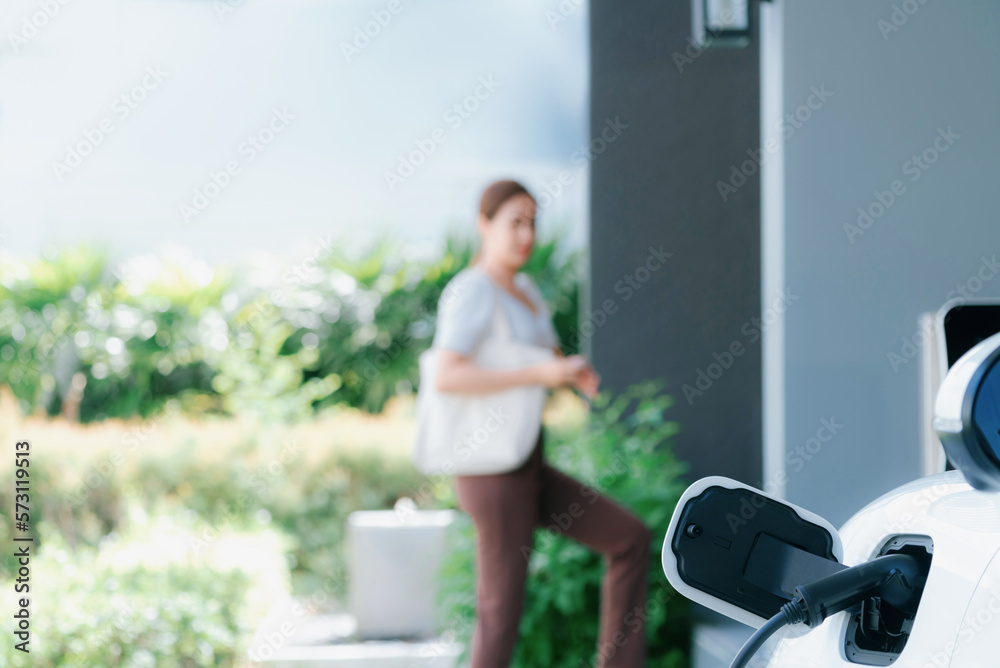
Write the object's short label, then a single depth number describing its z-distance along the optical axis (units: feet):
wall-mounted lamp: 6.44
